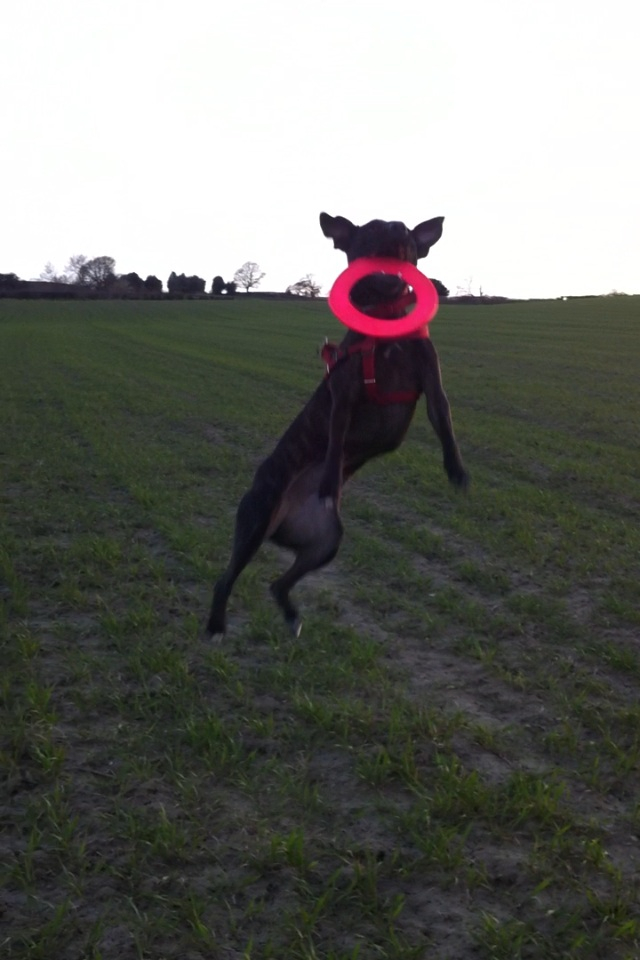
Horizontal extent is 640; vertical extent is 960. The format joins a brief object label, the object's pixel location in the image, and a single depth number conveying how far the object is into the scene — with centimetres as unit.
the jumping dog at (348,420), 283
